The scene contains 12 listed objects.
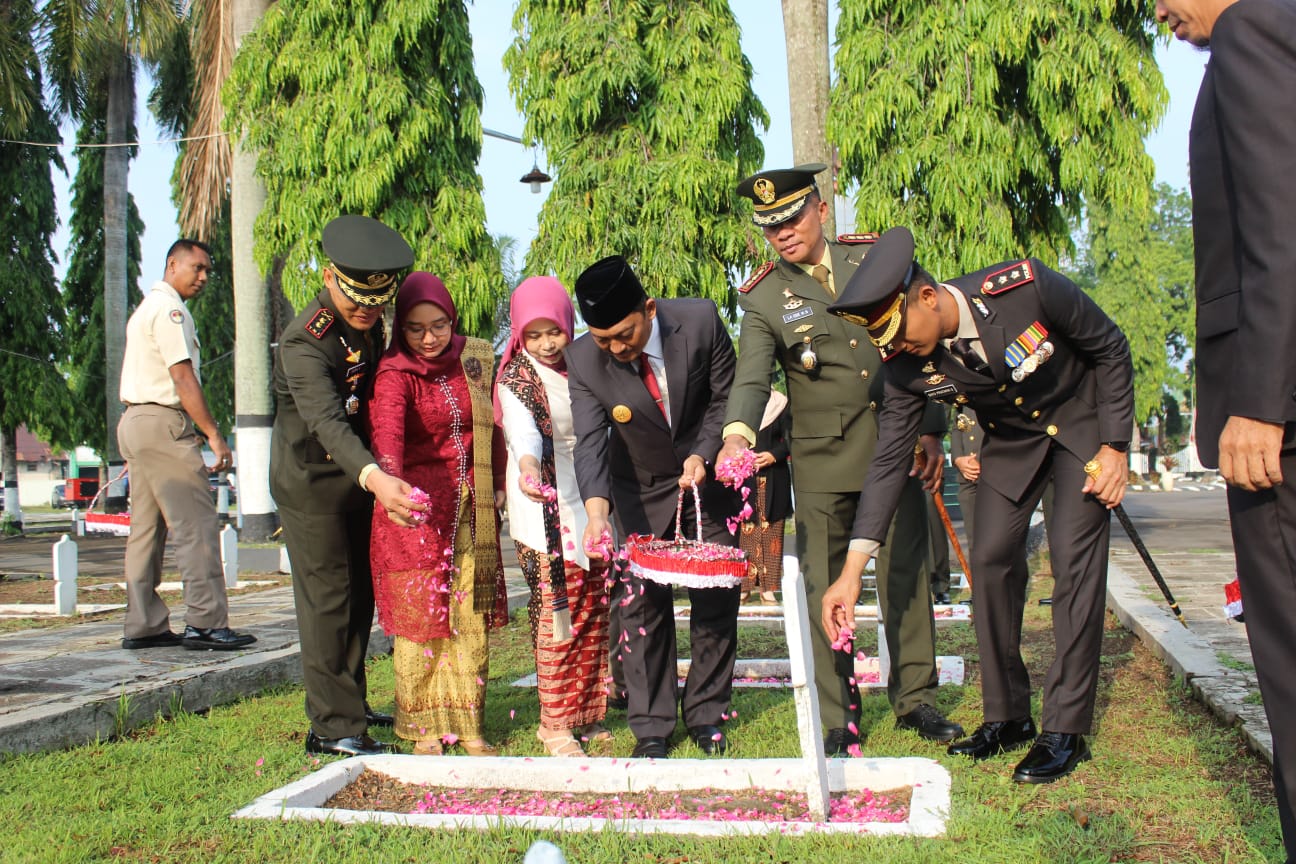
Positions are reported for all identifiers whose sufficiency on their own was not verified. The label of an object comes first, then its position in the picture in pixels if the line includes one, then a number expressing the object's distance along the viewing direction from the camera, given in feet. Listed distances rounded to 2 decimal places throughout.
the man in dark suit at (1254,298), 7.73
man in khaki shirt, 21.79
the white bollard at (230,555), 35.47
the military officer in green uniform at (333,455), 15.69
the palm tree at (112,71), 70.69
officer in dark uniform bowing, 13.29
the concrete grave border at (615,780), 11.64
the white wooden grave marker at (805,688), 11.53
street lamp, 57.11
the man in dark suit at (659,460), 15.90
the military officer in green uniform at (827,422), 15.58
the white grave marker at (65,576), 29.14
